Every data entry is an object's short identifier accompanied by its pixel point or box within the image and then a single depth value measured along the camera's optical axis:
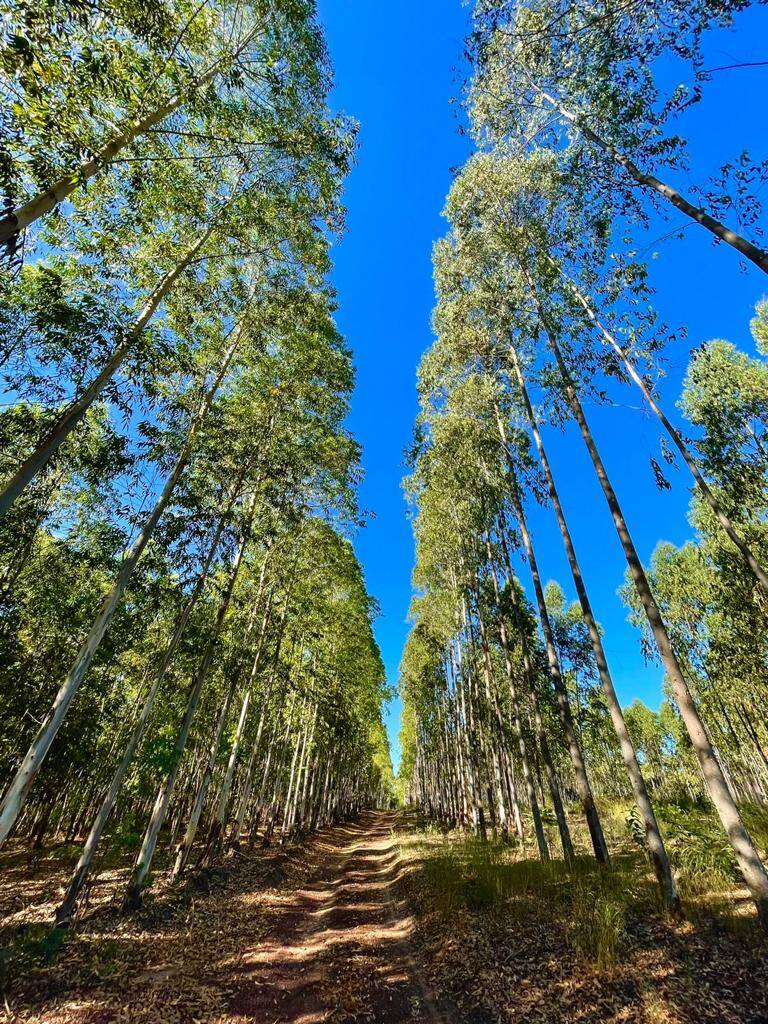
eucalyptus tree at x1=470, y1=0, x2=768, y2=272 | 6.50
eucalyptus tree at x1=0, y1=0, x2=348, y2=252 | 3.92
